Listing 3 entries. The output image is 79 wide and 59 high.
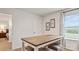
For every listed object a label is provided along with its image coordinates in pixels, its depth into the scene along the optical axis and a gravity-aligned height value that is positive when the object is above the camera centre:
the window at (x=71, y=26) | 2.00 +0.15
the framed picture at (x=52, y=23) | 2.12 +0.34
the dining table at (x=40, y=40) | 1.96 -0.67
